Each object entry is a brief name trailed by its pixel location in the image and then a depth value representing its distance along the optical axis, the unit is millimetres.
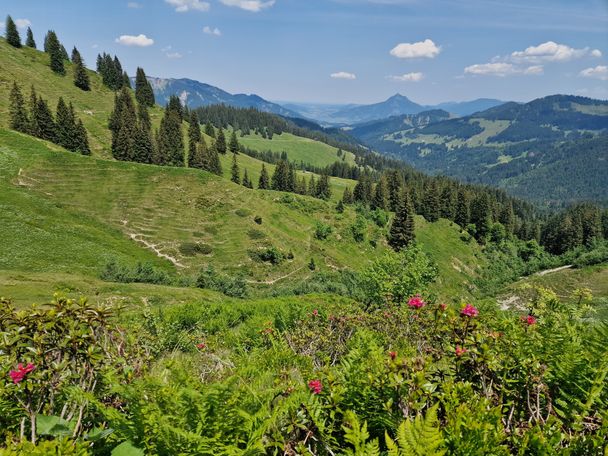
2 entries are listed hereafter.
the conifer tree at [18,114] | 74688
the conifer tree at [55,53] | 110812
